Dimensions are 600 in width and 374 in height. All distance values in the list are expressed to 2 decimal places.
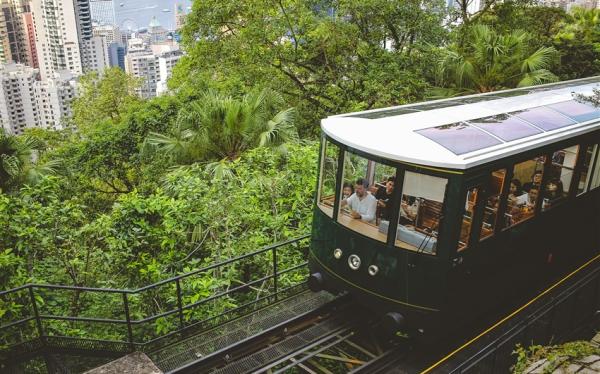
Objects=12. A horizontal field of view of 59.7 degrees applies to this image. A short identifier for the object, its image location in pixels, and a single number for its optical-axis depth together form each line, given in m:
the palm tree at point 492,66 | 13.63
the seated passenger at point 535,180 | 7.25
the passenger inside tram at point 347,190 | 6.95
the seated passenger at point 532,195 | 7.36
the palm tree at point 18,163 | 9.46
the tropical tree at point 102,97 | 30.88
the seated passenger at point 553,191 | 7.64
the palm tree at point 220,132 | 10.37
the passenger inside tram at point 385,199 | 6.42
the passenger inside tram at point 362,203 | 6.76
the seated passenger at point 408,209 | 6.28
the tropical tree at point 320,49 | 15.37
